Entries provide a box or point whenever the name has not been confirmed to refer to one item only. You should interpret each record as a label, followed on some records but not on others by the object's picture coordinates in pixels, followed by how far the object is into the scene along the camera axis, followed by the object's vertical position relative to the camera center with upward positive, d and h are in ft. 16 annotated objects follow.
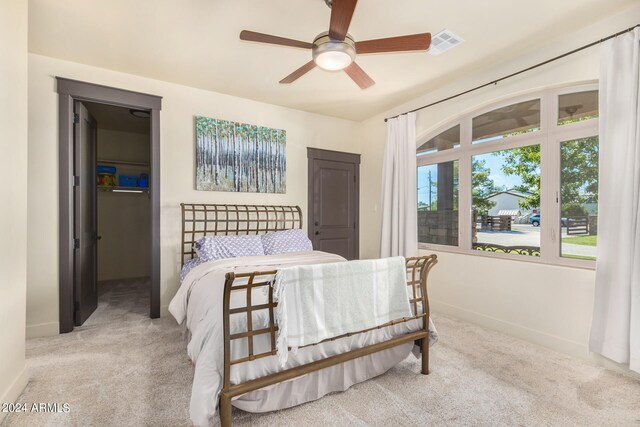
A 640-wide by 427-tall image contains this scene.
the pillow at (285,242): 11.89 -1.32
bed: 5.28 -2.89
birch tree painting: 12.76 +2.37
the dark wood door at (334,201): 15.75 +0.47
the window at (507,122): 10.18 +3.26
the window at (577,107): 8.80 +3.17
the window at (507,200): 10.19 +0.38
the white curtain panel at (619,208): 7.41 +0.09
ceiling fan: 6.61 +3.84
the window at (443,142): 12.69 +3.02
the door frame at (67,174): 10.32 +1.19
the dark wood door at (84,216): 10.77 -0.27
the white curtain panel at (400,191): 13.37 +0.91
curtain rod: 7.88 +4.62
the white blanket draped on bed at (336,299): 5.73 -1.88
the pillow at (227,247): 10.54 -1.36
